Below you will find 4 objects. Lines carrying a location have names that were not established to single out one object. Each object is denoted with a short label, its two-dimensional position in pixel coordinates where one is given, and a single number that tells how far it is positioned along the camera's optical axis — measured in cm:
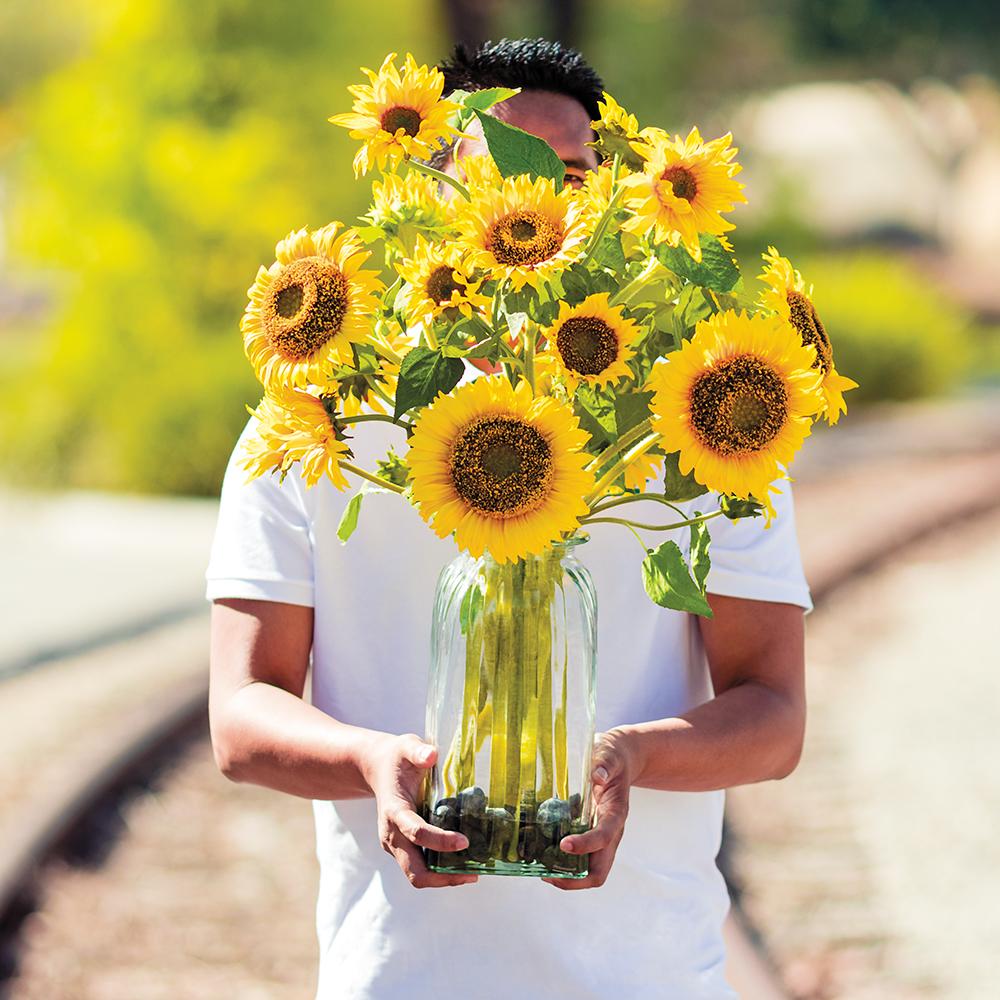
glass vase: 436
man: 458
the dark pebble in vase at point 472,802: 436
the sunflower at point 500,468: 424
